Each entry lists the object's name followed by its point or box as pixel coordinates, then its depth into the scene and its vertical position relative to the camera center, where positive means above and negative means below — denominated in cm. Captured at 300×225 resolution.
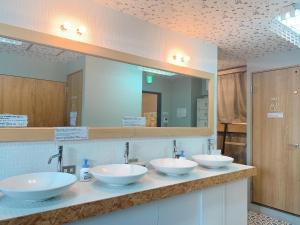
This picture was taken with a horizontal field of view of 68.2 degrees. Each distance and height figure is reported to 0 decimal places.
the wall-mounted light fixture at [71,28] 166 +68
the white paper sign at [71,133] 163 -13
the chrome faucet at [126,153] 192 -31
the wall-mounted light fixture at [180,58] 239 +66
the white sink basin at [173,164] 169 -40
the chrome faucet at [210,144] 264 -30
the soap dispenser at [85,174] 156 -40
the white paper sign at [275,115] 302 +6
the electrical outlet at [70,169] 164 -39
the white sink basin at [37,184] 107 -38
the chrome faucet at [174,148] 231 -32
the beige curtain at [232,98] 398 +40
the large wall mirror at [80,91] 153 +22
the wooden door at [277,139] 288 -26
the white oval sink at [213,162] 205 -40
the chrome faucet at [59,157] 158 -29
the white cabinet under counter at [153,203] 110 -52
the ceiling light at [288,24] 187 +92
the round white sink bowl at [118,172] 136 -39
